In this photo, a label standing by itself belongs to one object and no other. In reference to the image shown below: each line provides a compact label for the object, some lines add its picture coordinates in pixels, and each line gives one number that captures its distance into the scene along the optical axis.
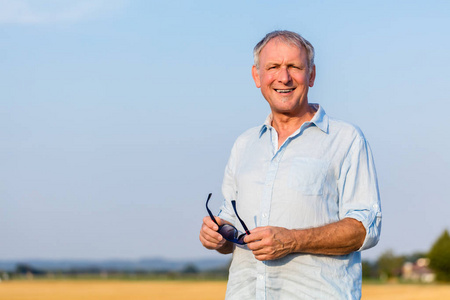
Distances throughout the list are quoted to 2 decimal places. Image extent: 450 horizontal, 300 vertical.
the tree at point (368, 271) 101.69
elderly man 4.00
